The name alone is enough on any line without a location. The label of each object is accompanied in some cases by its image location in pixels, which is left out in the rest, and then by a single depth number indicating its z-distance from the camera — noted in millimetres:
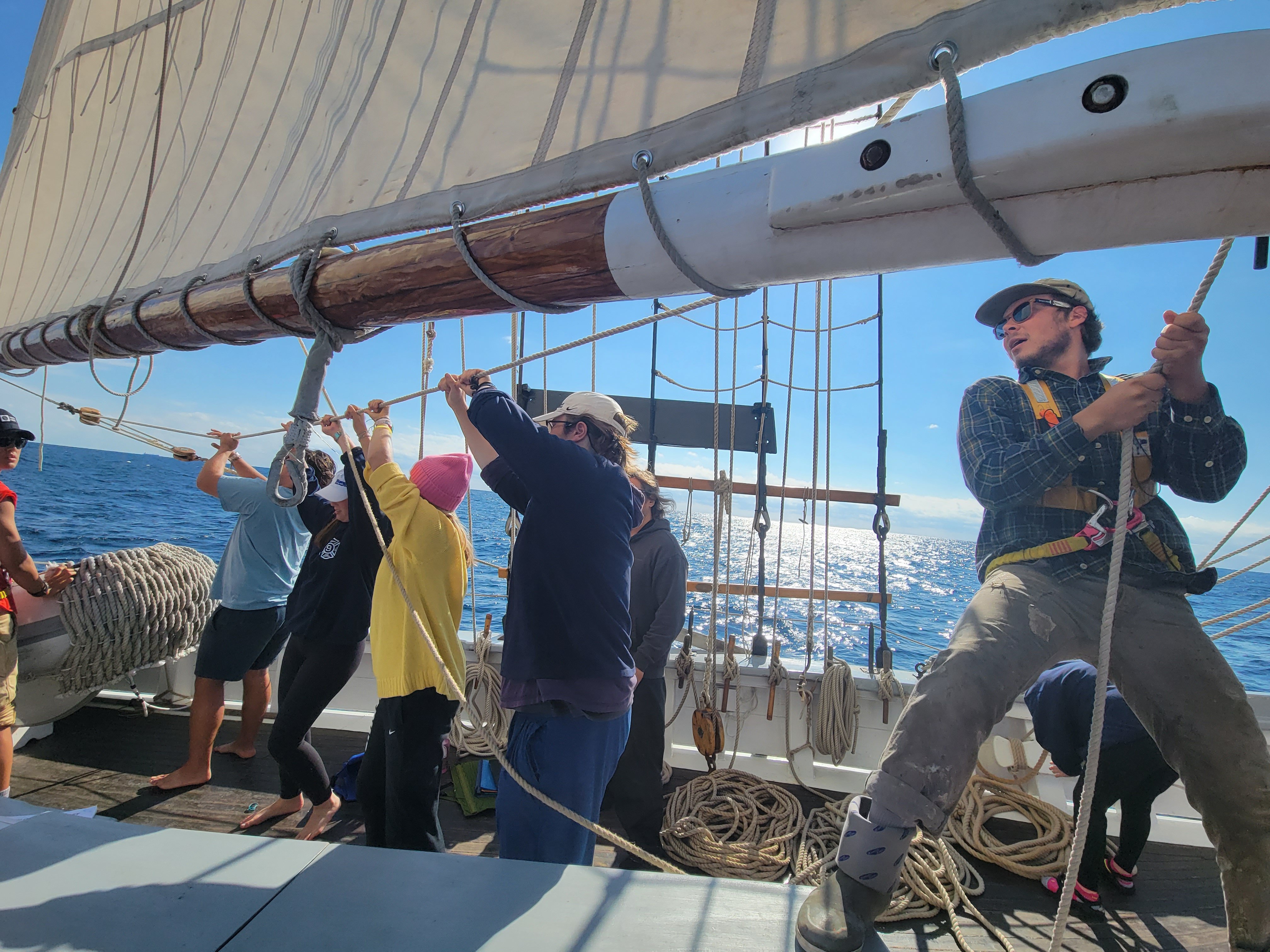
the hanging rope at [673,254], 939
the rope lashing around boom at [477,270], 1207
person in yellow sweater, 1746
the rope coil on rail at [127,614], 2922
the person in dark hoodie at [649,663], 2221
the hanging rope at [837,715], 2779
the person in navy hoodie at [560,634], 1339
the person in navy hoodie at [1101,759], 1846
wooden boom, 610
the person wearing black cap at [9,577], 2113
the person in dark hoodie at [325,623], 2051
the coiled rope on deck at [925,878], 1854
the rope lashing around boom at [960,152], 695
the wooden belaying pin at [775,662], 2932
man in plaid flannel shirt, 1084
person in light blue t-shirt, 2498
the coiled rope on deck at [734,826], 2244
